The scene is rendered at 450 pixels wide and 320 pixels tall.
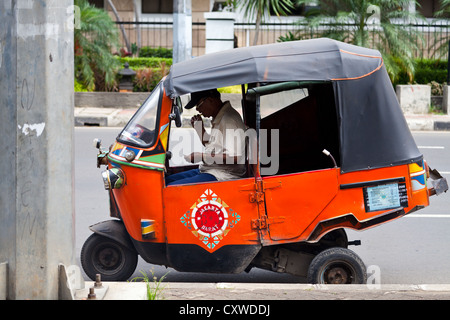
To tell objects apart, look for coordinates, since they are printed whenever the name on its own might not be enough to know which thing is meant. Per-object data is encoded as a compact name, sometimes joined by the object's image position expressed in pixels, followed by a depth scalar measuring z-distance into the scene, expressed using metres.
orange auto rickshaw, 5.46
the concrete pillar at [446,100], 17.38
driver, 5.69
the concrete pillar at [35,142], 4.25
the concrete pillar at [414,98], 17.50
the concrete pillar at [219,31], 19.12
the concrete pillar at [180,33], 17.88
